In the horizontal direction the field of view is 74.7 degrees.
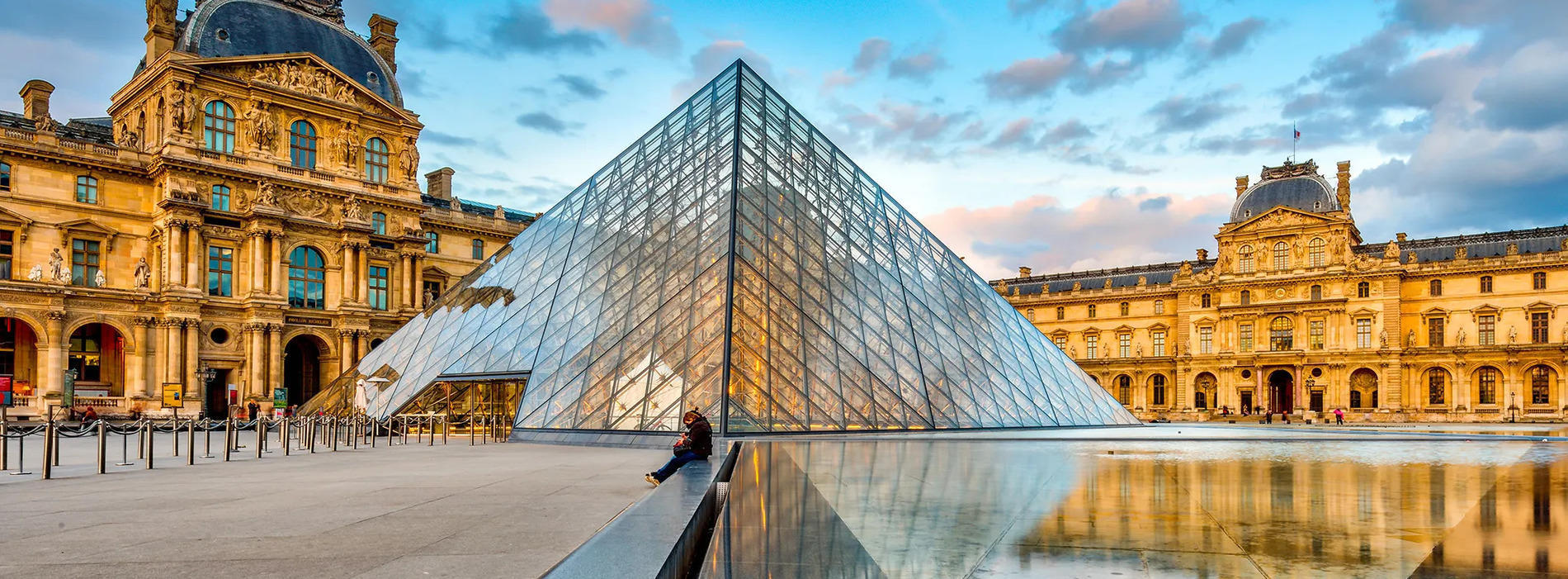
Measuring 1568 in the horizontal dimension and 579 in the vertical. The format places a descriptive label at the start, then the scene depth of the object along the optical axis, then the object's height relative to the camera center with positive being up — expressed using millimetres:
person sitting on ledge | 10109 -1082
